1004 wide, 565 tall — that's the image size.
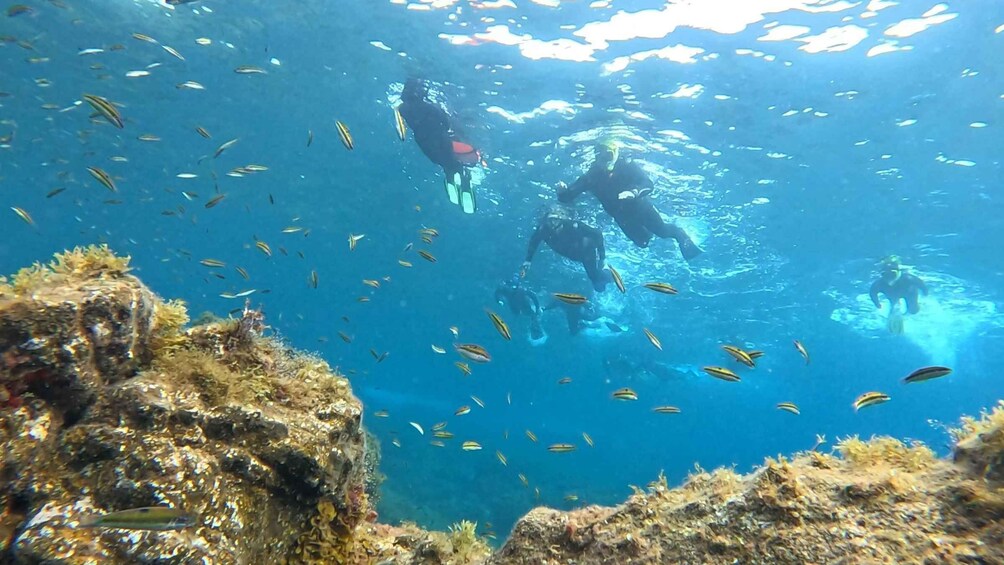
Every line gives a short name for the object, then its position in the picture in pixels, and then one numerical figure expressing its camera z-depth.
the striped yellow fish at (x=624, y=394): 6.99
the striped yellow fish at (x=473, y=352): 6.35
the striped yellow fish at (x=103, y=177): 7.68
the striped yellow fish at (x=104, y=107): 6.32
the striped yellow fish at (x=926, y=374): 4.34
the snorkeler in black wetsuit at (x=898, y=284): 21.00
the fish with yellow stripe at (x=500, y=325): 6.83
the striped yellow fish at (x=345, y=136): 7.13
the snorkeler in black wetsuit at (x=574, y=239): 17.19
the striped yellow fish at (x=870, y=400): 4.99
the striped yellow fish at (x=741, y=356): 5.85
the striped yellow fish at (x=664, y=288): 6.47
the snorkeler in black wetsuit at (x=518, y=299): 22.61
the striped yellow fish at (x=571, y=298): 6.12
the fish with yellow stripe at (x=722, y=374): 5.95
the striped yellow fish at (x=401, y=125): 7.68
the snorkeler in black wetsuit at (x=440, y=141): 15.17
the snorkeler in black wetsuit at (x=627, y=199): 15.34
